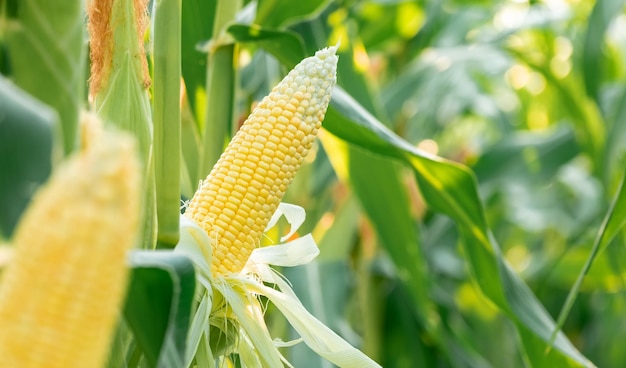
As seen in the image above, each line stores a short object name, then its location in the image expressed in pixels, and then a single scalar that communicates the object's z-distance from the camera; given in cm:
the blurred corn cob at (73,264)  100
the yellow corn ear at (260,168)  130
